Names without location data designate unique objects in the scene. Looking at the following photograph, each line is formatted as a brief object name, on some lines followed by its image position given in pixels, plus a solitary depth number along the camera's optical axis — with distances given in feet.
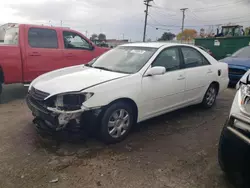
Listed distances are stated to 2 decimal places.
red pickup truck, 18.65
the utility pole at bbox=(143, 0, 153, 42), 112.16
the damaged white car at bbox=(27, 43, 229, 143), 10.57
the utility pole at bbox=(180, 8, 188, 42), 159.24
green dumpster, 42.60
